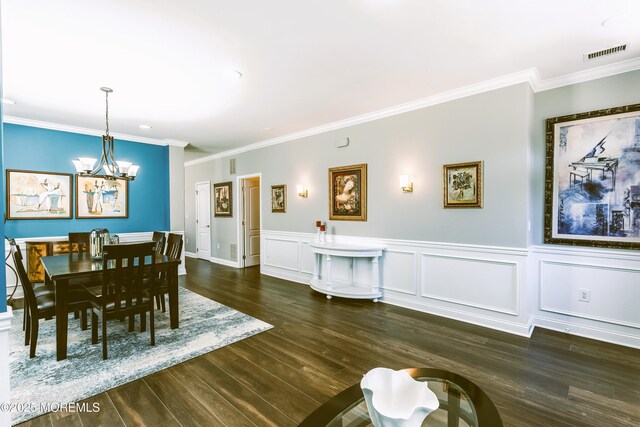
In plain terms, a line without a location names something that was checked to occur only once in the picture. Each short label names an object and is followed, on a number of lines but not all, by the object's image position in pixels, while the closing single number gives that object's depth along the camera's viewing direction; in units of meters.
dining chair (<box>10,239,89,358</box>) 2.66
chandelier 3.30
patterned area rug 2.18
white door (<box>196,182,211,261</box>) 7.62
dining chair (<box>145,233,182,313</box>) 3.47
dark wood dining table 2.63
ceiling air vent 2.63
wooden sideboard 4.25
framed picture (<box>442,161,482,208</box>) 3.42
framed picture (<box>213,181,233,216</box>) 6.89
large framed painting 2.87
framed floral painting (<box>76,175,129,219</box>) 5.02
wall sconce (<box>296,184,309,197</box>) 5.31
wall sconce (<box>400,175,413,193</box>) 3.95
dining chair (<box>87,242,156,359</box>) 2.65
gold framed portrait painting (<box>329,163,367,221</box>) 4.52
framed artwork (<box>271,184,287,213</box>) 5.68
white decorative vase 1.04
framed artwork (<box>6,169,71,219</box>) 4.45
